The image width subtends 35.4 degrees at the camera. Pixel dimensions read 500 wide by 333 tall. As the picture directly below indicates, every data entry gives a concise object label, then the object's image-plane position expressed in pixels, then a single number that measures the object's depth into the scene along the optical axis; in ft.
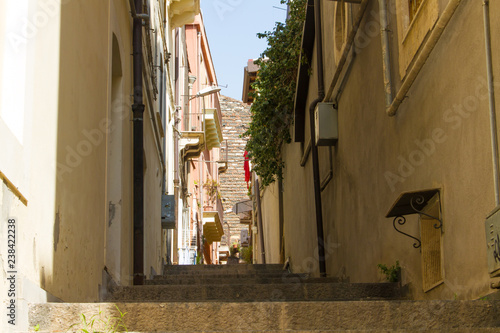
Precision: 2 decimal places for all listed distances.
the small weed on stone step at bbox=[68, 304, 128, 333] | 13.16
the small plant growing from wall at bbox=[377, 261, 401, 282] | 21.28
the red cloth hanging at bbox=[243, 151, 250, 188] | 102.04
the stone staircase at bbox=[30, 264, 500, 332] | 13.39
